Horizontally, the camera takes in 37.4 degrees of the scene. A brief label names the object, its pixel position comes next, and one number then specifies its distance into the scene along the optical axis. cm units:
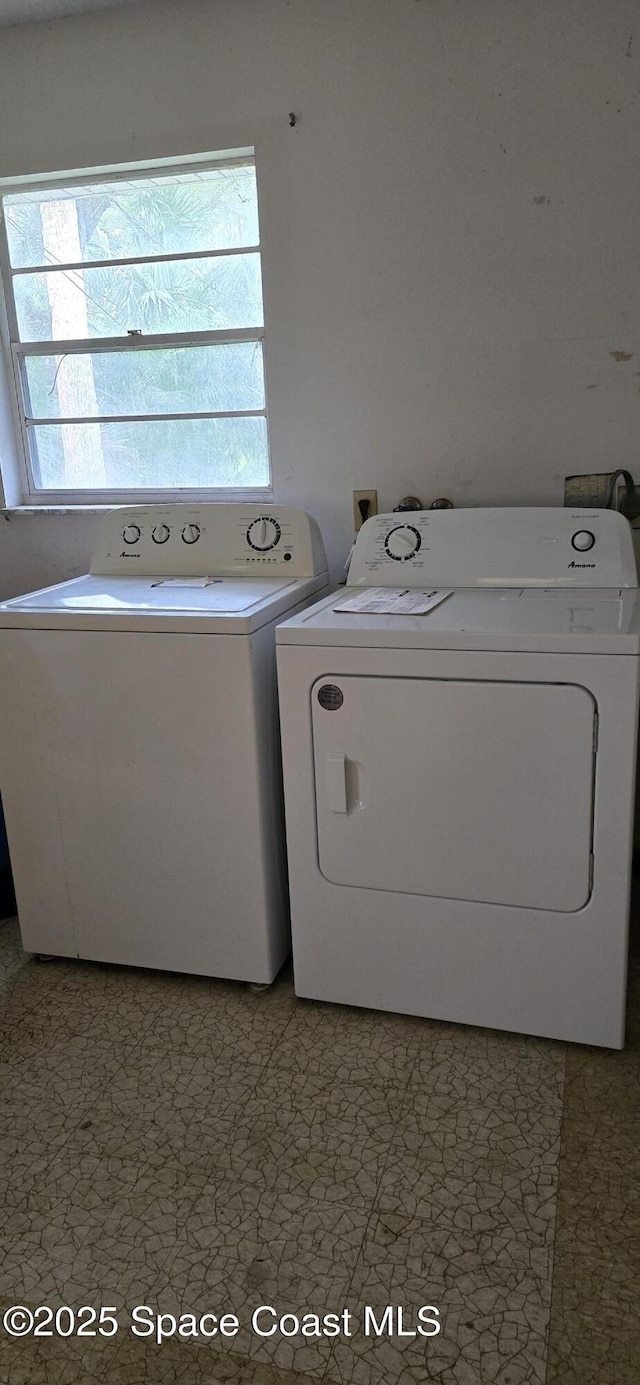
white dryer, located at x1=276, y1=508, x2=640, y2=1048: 171
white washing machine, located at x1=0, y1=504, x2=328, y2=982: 198
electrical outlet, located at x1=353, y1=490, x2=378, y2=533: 251
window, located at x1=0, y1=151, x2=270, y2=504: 257
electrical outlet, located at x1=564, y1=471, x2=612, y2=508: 229
